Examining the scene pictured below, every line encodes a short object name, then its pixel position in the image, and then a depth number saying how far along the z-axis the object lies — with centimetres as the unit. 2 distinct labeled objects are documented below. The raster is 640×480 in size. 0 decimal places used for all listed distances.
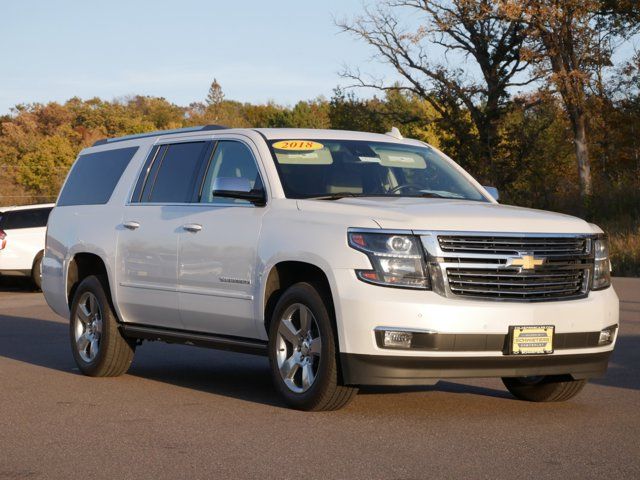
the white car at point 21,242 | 2453
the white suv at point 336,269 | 817
